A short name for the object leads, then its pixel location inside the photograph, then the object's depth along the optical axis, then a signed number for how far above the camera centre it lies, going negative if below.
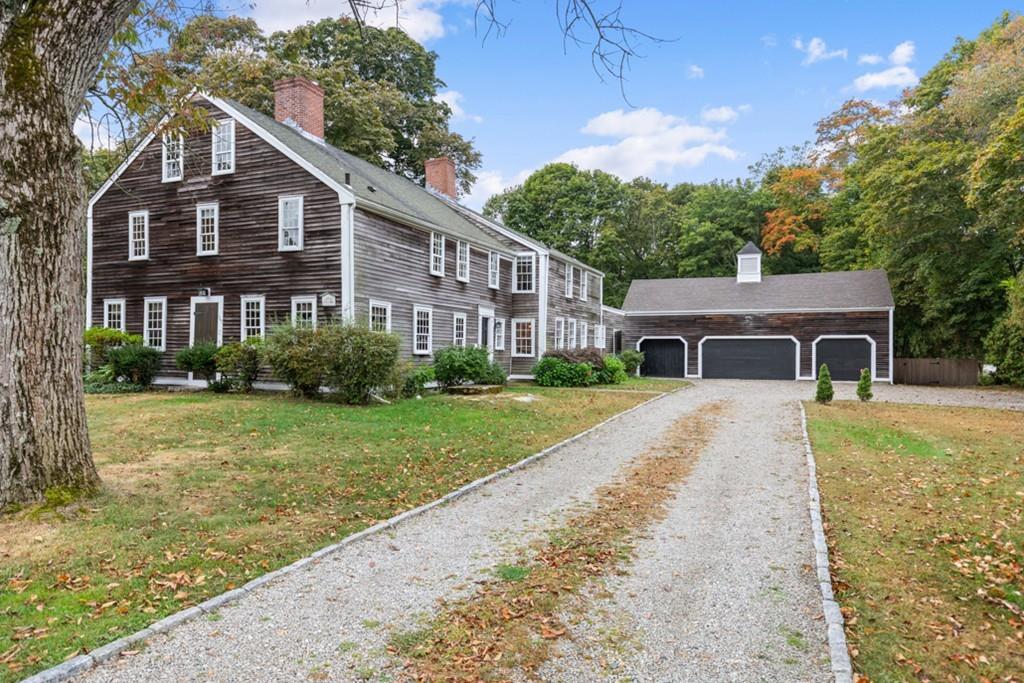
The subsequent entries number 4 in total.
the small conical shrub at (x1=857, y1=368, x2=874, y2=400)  18.41 -1.17
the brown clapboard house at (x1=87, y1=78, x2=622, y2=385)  17.02 +3.11
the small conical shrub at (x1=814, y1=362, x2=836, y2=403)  17.62 -1.21
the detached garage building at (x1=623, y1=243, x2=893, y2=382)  29.11 +1.21
